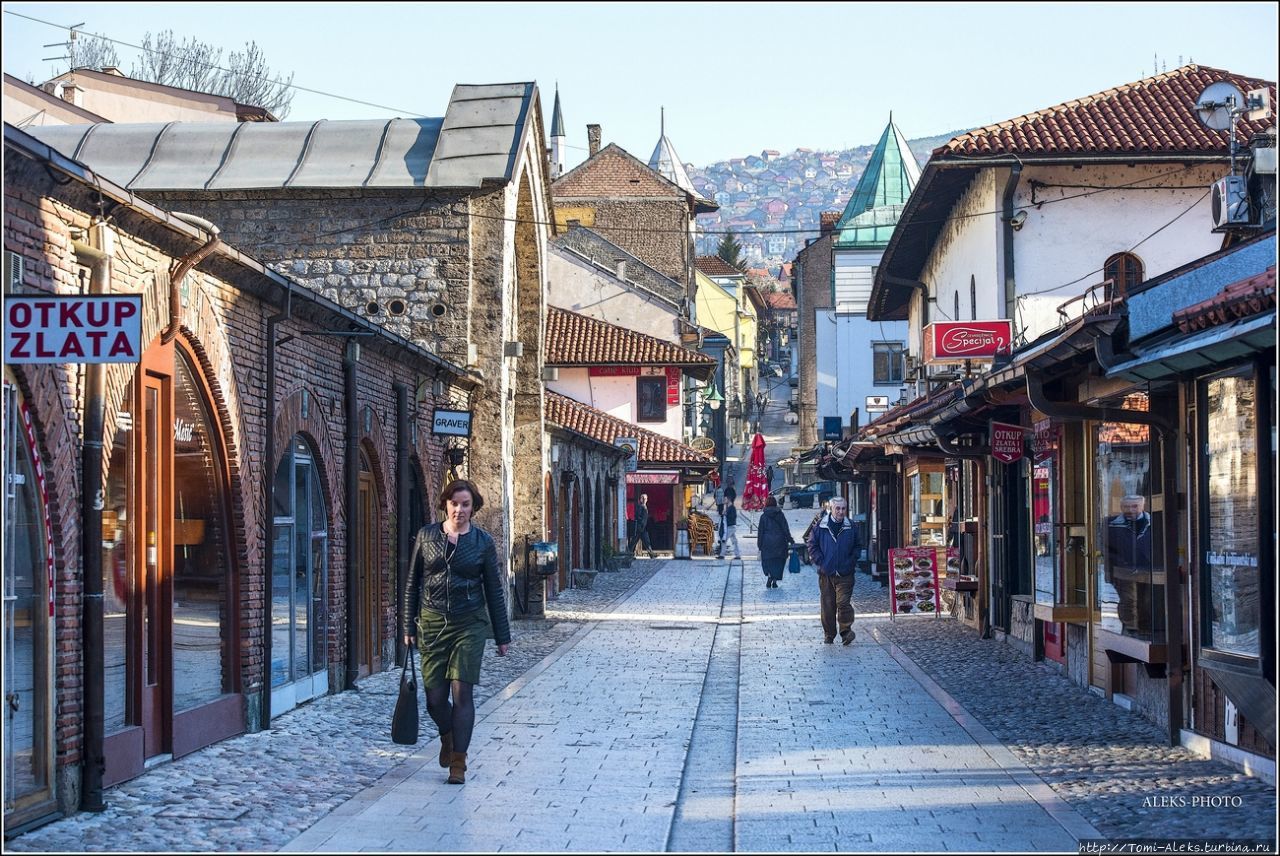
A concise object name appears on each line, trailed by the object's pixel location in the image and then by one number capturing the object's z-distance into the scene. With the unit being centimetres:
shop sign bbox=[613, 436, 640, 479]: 3875
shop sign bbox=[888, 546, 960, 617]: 2292
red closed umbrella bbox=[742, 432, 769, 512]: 5934
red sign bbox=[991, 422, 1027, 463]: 1753
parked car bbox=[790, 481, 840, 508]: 7025
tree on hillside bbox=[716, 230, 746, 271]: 11662
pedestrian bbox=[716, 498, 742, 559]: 4822
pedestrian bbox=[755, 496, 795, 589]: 3186
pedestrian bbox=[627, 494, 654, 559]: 4709
